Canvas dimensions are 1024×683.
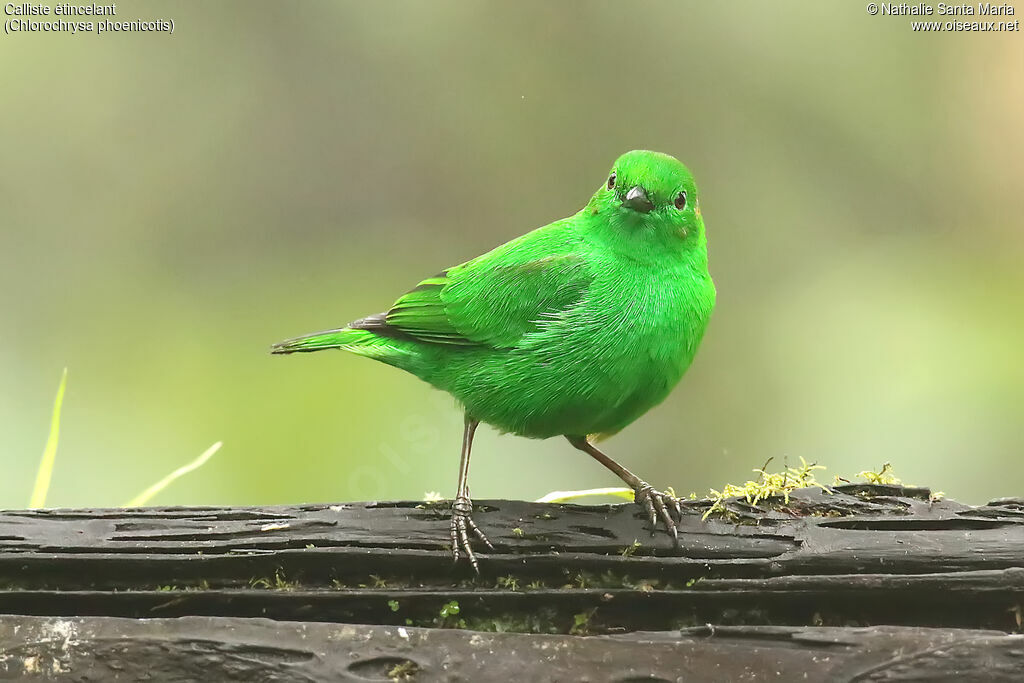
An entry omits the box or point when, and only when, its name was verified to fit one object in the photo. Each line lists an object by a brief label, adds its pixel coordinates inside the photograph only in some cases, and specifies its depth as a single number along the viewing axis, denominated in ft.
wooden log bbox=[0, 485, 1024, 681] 17.66
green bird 22.35
